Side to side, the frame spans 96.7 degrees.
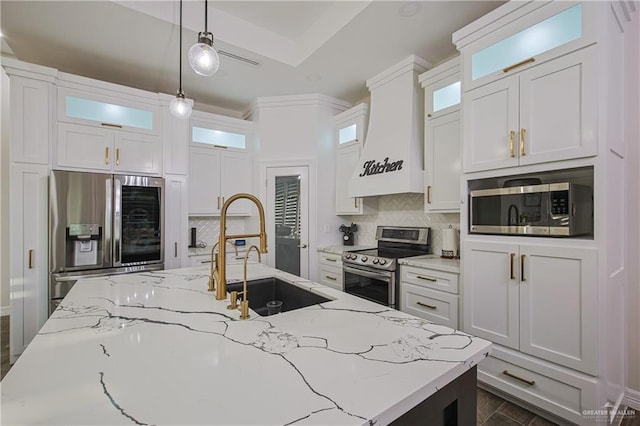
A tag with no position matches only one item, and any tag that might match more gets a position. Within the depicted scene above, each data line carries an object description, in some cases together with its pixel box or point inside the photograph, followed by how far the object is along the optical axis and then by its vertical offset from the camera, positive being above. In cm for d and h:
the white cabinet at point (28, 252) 253 -37
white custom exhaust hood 288 +84
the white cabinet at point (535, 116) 161 +63
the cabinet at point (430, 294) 230 -70
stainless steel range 270 -50
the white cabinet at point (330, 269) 338 -71
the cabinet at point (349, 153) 361 +79
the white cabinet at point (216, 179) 370 +46
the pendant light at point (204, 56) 156 +87
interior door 381 -8
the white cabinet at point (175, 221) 320 -10
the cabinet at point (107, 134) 276 +81
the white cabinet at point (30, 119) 252 +84
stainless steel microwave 171 +2
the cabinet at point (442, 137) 257 +72
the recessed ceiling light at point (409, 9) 219 +161
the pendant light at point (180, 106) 214 +81
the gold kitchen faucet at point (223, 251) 128 -16
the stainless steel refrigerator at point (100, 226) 259 -14
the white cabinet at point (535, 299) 161 -55
